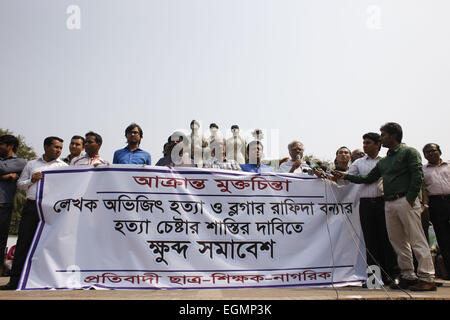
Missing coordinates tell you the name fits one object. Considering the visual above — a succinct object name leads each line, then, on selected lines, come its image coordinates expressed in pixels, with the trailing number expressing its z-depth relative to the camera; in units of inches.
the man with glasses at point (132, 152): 186.2
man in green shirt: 150.6
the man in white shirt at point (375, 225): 168.6
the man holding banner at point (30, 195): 156.6
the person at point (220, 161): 203.8
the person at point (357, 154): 219.4
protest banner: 150.3
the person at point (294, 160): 205.2
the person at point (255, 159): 202.4
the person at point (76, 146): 196.5
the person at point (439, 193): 186.9
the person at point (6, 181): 173.2
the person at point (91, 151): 180.9
